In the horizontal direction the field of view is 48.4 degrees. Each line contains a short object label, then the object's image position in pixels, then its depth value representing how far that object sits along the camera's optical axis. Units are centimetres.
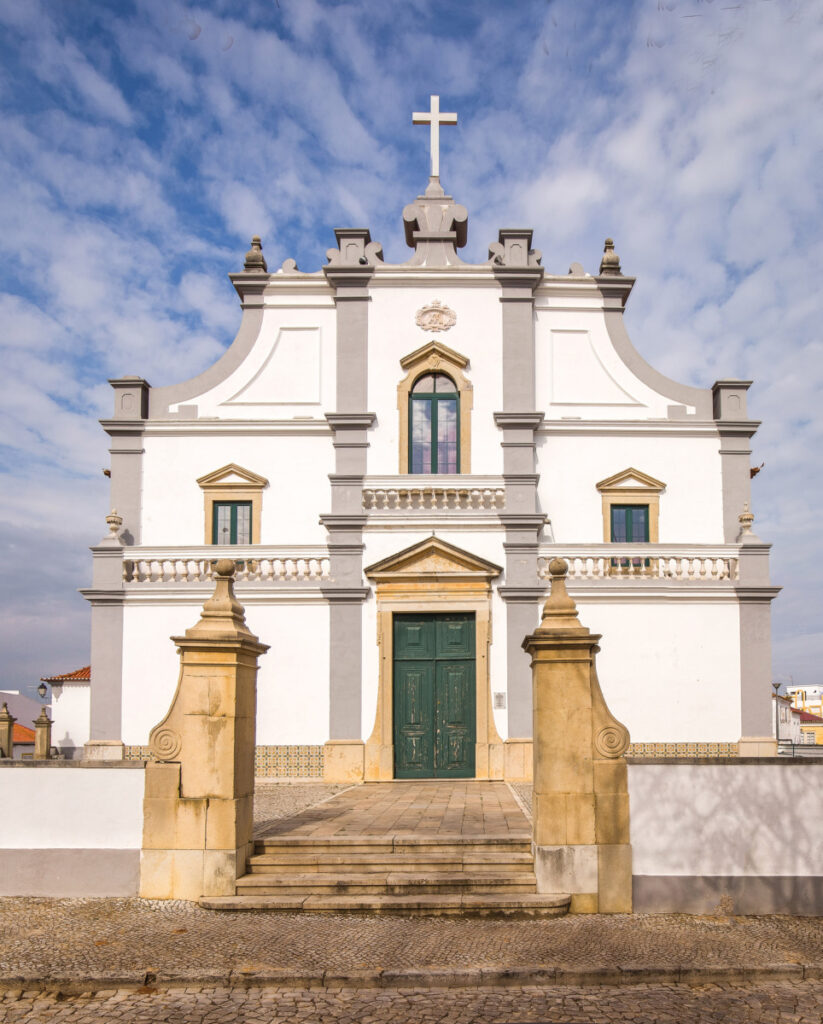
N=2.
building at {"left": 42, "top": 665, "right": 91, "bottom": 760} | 2814
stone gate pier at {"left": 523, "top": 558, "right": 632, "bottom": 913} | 845
